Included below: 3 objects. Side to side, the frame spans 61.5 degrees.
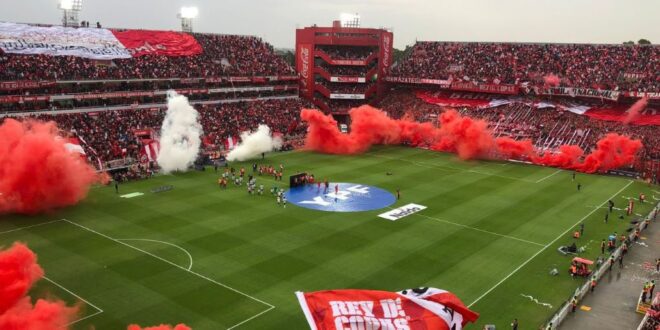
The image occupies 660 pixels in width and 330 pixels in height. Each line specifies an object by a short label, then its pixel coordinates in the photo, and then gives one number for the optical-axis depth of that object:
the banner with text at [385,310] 13.09
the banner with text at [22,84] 50.28
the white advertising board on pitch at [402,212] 36.34
